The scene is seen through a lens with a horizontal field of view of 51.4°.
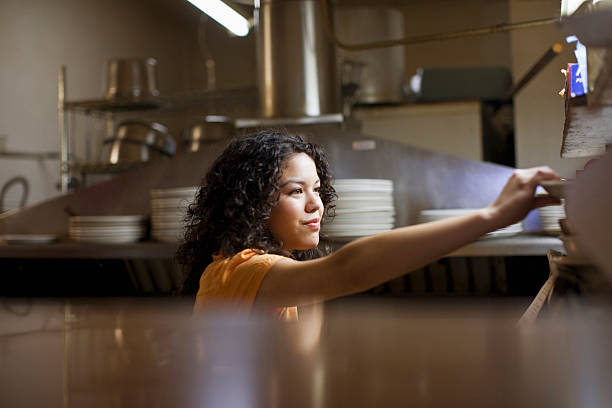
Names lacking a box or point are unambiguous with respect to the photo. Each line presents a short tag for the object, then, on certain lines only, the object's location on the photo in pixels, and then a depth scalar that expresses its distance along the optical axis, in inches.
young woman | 29.9
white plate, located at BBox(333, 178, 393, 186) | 75.6
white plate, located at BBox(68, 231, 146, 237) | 85.7
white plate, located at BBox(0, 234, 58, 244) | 88.0
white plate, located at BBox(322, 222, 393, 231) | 74.5
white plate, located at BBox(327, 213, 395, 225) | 74.8
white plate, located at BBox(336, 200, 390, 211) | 74.6
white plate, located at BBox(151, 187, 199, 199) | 82.8
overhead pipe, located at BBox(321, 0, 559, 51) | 63.7
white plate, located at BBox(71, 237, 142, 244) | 85.5
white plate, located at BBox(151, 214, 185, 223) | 83.7
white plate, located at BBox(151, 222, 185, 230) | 83.7
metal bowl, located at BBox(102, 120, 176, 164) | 123.3
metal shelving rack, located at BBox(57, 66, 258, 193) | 142.7
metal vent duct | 101.7
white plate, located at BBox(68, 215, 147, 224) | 85.9
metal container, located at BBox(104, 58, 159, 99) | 140.6
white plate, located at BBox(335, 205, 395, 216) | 74.7
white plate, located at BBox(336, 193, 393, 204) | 74.8
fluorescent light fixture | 79.1
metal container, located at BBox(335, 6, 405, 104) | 143.0
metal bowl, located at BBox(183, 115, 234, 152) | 120.7
